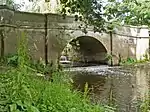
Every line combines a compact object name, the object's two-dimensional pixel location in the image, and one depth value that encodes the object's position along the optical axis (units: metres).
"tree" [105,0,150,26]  15.05
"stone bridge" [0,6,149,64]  10.71
